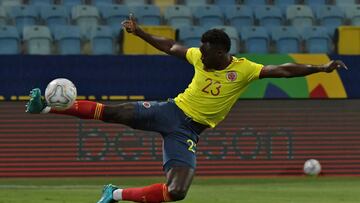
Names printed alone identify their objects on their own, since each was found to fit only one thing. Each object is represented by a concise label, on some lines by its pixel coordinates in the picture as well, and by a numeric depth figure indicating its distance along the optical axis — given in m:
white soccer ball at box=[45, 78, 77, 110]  18.67
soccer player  18.81
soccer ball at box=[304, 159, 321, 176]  39.50
